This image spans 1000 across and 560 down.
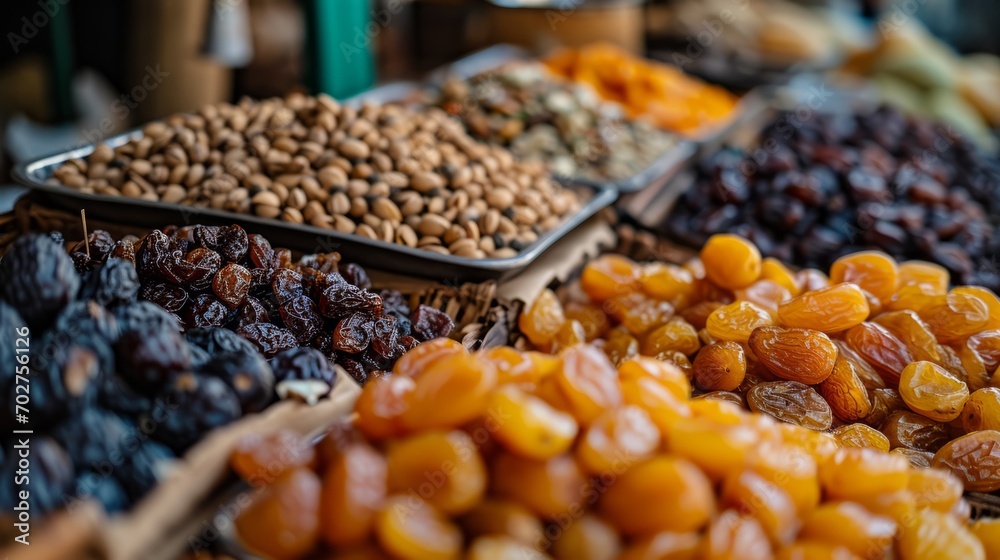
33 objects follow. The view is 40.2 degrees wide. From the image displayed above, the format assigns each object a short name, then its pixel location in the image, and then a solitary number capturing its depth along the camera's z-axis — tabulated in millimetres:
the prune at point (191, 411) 420
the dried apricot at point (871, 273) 563
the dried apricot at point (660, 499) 400
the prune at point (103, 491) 404
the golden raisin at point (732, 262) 569
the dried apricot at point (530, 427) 403
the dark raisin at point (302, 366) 451
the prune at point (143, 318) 437
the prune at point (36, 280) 434
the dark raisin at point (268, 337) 495
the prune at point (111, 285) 457
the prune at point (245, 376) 432
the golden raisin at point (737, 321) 527
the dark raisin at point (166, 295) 504
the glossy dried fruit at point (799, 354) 504
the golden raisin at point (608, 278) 594
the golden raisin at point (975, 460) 479
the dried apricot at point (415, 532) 392
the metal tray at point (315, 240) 573
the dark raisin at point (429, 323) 536
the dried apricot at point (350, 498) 397
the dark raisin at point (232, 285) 508
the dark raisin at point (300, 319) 514
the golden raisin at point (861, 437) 492
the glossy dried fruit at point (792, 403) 498
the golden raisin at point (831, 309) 520
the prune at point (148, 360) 426
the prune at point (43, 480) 397
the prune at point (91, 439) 406
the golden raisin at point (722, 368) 510
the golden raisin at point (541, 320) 565
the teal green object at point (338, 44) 782
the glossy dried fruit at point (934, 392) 499
